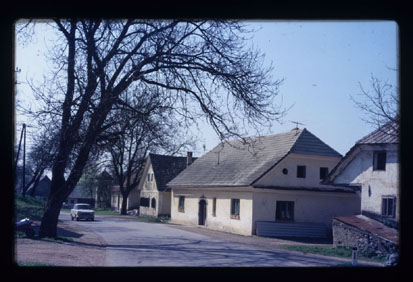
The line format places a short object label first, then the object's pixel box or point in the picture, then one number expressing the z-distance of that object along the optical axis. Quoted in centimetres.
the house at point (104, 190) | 6281
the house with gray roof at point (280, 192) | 2514
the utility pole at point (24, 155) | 4184
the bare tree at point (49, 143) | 1639
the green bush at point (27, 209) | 2905
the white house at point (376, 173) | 1828
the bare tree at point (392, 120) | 1382
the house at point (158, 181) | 4219
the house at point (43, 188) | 7628
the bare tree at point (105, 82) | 1523
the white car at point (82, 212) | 3550
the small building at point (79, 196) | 7320
